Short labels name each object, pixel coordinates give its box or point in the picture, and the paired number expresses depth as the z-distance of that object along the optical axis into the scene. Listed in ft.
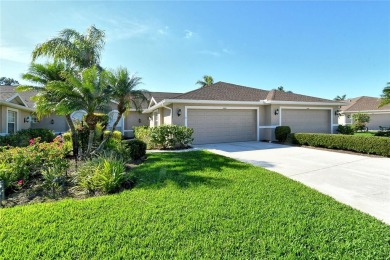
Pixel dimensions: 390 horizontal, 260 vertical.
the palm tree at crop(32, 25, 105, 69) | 39.52
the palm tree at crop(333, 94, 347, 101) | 205.36
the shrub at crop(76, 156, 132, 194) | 17.11
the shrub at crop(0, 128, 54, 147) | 39.21
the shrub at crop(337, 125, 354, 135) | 57.46
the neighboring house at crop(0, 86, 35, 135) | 43.74
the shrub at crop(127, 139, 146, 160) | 29.66
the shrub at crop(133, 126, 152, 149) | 43.24
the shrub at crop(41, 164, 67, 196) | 17.88
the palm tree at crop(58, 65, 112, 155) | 27.02
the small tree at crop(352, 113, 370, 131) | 91.30
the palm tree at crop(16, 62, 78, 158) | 30.48
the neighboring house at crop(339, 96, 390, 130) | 101.27
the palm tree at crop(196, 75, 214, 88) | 110.73
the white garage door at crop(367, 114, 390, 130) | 102.42
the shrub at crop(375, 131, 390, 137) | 54.90
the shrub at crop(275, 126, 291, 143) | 48.73
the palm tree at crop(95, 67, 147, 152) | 30.19
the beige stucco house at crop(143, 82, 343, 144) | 46.73
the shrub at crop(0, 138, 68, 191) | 18.38
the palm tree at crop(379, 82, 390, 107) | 51.54
